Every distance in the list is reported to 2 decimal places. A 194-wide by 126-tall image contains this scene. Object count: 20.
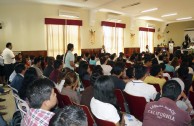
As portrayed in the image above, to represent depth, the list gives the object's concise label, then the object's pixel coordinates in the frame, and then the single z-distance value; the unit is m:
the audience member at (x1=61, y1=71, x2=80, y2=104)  3.10
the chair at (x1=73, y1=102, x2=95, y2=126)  2.18
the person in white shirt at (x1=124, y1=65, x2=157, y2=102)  3.04
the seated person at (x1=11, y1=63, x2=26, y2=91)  4.03
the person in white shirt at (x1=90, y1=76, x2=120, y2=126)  2.16
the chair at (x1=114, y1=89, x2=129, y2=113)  3.20
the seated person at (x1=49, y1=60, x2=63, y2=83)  4.71
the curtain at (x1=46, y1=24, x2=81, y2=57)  10.27
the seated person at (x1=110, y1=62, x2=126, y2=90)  3.86
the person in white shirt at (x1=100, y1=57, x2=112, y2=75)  5.64
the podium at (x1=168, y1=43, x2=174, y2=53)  17.81
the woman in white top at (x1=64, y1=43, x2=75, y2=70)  5.88
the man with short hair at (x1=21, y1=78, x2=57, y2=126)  1.69
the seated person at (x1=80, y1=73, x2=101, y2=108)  2.86
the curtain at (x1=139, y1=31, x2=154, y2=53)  16.08
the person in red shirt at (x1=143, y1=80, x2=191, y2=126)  1.92
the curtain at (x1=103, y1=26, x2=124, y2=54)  13.00
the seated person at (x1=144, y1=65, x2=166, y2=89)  3.77
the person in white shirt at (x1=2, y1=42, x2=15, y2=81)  7.66
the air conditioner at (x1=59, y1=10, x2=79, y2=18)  10.21
